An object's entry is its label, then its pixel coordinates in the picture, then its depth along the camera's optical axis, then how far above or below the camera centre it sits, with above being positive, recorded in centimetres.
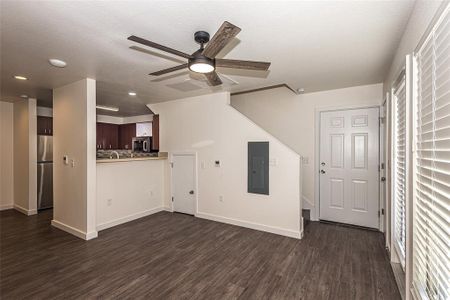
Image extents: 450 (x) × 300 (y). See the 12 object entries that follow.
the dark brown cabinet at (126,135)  757 +51
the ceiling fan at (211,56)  155 +78
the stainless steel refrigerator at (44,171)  497 -49
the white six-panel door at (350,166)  377 -30
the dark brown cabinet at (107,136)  727 +46
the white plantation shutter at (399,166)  219 -18
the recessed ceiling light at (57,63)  269 +107
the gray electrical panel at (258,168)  384 -32
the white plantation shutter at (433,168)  115 -11
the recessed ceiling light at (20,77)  327 +108
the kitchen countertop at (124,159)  380 -18
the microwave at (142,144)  589 +15
